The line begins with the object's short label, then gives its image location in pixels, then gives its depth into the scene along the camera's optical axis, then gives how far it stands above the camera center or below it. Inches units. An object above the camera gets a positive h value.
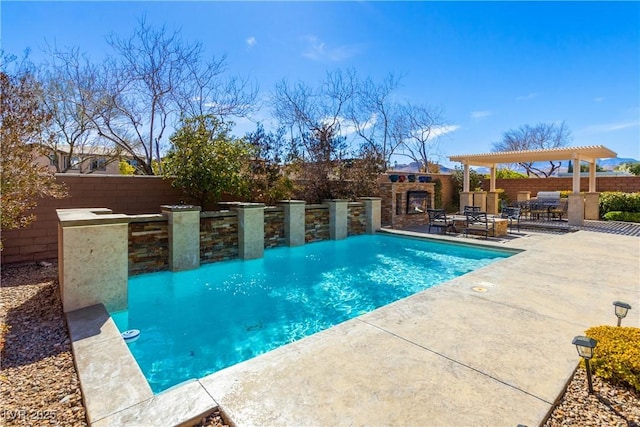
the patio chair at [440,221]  457.1 -29.5
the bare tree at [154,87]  477.4 +179.8
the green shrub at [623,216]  565.3 -28.0
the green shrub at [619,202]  573.0 -2.9
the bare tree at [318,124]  506.6 +142.4
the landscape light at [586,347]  99.6 -45.9
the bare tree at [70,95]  475.5 +168.6
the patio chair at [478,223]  418.0 -31.4
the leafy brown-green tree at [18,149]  175.6 +29.5
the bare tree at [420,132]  920.9 +204.8
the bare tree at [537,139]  1227.9 +243.2
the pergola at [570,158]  507.9 +75.4
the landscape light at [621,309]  133.3 -45.8
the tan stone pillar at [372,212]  482.9 -17.8
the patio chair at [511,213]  465.7 -18.9
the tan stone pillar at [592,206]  595.2 -10.4
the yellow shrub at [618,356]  105.9 -53.8
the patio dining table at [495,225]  428.5 -34.8
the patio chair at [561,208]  580.9 -13.4
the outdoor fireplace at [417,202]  556.1 -3.0
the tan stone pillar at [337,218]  440.8 -24.8
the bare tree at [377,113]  756.0 +223.7
